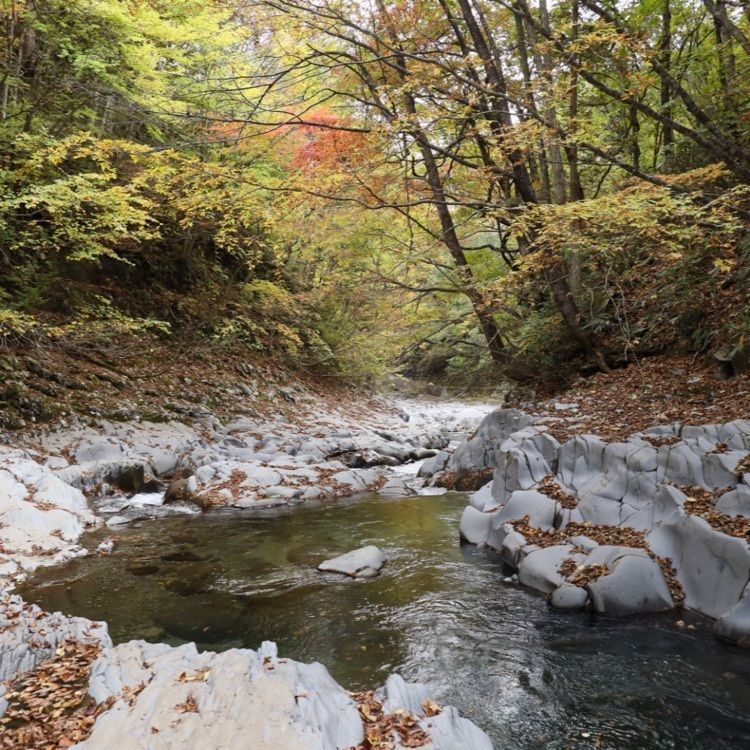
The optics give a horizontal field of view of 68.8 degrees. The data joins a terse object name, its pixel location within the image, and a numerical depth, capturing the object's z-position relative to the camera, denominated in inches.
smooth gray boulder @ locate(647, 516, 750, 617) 199.5
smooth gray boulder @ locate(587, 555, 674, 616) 212.1
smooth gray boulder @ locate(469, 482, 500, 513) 331.0
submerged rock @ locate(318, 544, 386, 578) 268.5
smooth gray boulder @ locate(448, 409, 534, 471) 450.9
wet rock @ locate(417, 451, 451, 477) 487.8
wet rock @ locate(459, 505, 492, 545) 306.7
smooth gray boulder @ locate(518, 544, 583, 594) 236.2
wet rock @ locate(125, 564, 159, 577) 264.4
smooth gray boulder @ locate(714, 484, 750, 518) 220.6
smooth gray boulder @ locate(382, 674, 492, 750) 126.6
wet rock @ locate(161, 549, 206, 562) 286.5
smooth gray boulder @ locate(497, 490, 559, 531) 283.4
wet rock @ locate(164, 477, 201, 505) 398.3
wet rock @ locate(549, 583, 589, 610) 218.8
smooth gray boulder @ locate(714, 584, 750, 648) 187.0
